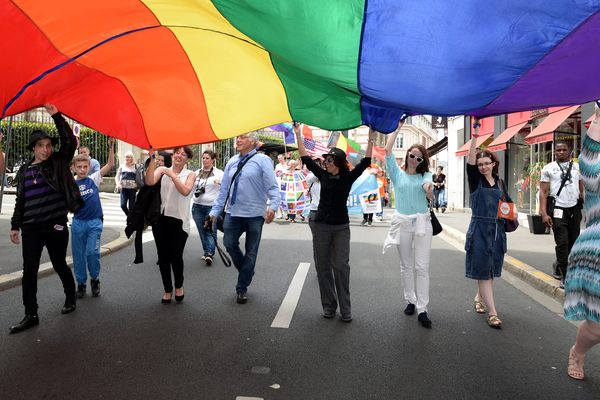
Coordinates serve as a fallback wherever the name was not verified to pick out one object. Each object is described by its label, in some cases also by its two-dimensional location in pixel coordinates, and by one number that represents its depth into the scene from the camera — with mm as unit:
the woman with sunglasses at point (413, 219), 5242
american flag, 12812
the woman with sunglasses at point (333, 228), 5234
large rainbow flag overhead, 2951
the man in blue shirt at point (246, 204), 5867
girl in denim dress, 5113
